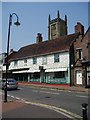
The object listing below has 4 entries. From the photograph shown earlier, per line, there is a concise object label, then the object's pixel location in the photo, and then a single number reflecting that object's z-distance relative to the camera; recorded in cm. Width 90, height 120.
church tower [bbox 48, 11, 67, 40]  3252
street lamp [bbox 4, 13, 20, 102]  782
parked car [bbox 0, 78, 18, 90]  1343
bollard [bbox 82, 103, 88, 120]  409
